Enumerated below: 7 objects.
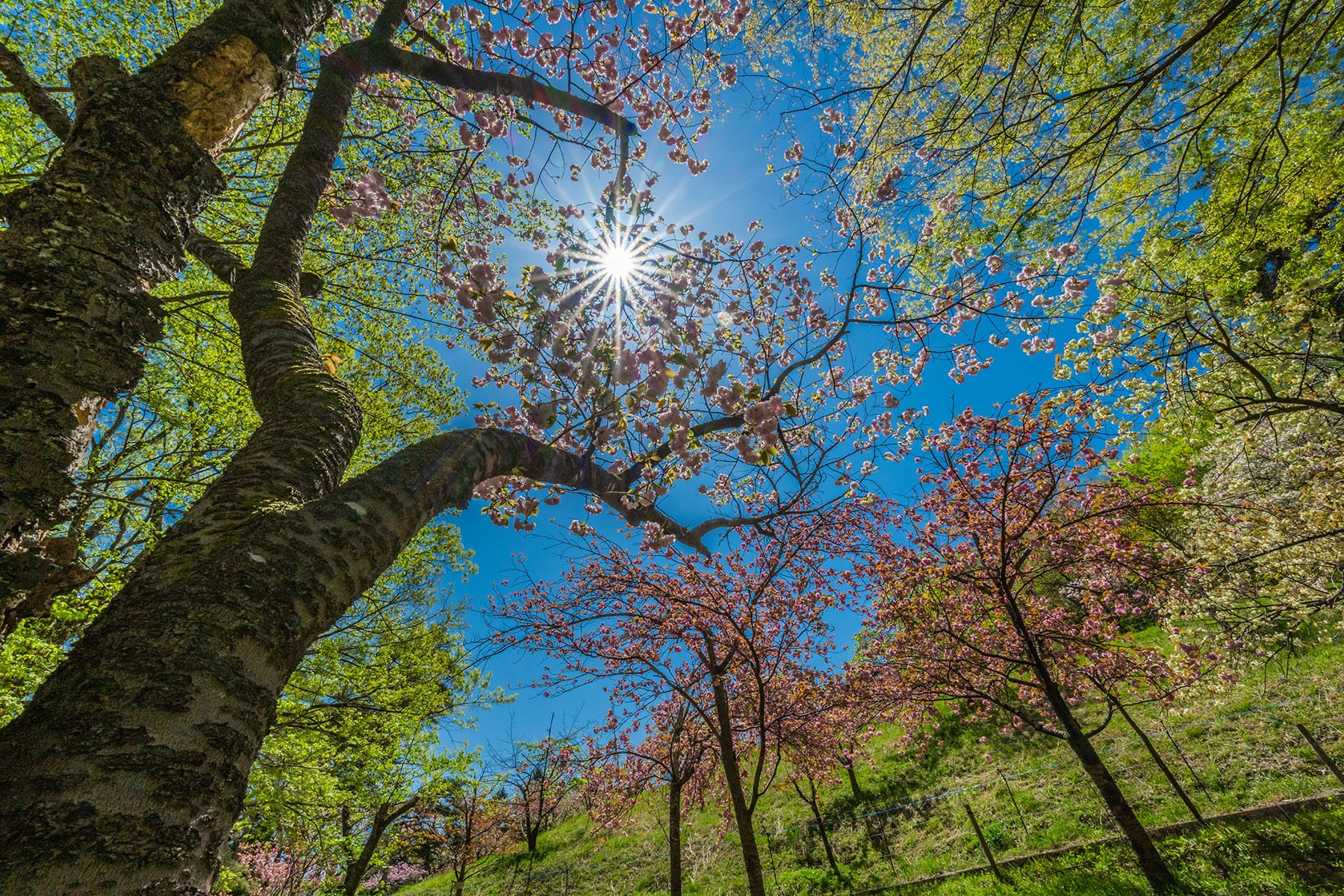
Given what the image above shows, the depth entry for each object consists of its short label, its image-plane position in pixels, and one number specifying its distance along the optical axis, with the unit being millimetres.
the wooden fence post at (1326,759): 6203
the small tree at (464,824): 12109
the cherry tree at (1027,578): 4727
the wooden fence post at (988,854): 7047
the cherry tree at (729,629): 5434
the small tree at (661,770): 7836
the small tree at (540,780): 13812
